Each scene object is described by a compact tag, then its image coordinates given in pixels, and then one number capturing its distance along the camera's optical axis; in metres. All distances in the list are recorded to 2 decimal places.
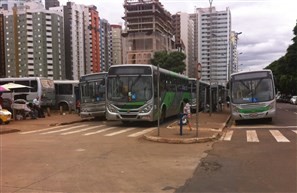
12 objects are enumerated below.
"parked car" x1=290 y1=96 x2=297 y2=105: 46.09
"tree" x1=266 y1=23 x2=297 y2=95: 31.24
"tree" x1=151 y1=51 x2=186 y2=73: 50.62
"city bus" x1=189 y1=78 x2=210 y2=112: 25.46
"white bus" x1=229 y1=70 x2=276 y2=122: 15.83
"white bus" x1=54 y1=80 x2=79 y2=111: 28.60
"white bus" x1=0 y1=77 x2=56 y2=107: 26.12
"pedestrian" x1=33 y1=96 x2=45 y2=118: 21.10
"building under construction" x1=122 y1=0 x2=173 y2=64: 75.60
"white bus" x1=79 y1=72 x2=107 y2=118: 18.28
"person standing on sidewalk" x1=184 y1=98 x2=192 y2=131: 13.20
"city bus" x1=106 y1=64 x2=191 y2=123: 14.80
